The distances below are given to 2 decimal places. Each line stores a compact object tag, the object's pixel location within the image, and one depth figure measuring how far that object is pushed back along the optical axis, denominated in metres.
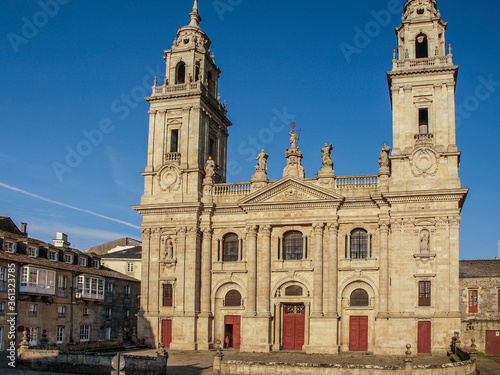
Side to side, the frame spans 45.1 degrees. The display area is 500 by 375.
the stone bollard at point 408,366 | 30.02
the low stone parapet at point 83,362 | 32.75
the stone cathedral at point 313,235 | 43.59
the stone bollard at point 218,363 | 32.59
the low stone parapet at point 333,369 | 30.27
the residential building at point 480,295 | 54.19
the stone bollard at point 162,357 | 32.78
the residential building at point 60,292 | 46.38
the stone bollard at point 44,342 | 37.75
